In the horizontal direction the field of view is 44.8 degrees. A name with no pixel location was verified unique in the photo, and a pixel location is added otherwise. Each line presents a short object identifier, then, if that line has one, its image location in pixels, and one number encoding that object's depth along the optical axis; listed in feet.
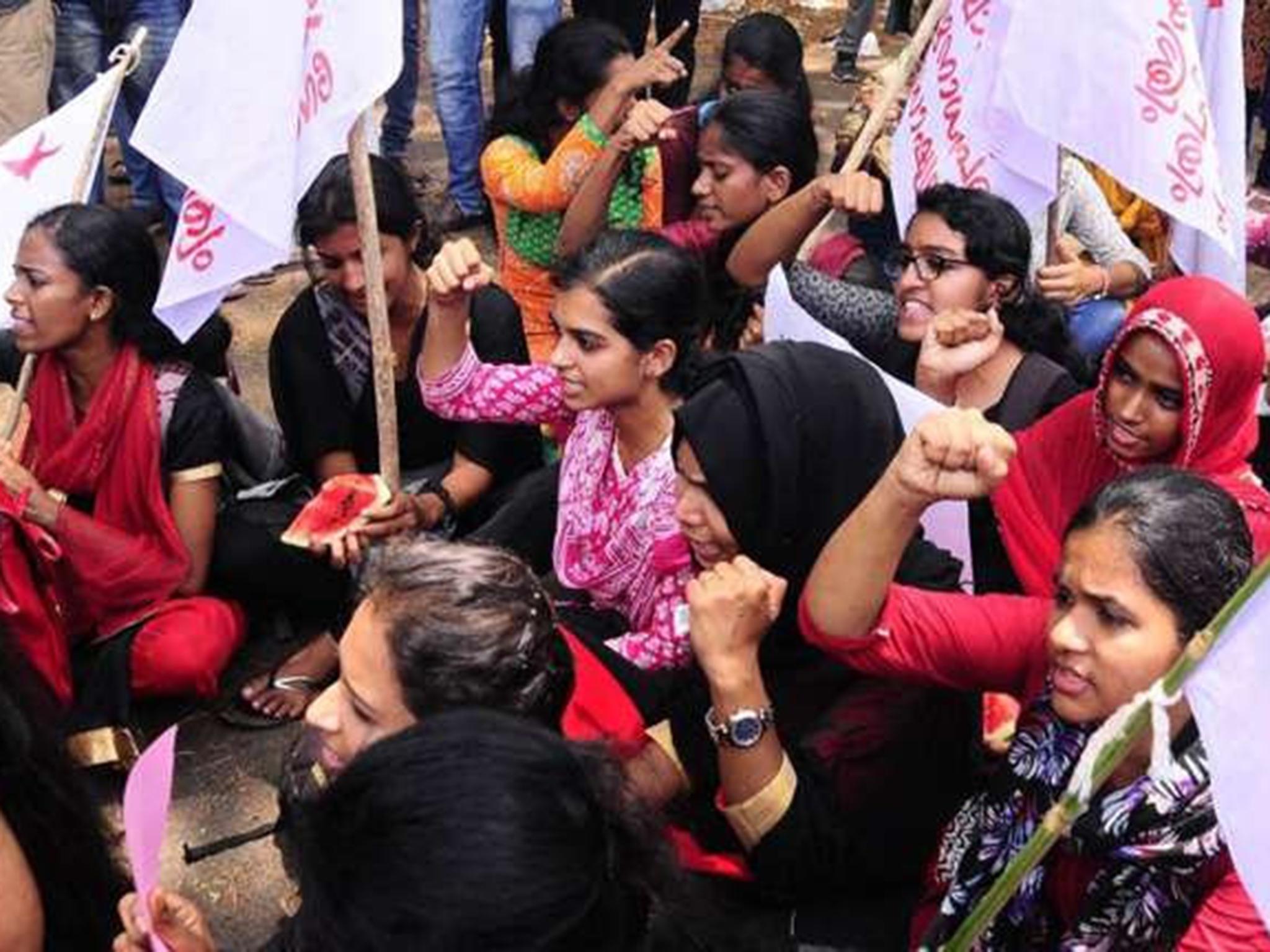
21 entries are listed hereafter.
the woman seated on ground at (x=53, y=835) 6.23
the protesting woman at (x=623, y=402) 9.22
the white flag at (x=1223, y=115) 10.69
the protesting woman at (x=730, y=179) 12.84
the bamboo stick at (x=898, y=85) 11.10
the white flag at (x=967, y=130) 10.80
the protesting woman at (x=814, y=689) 7.43
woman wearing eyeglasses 10.30
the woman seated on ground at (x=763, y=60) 15.42
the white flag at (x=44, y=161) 10.47
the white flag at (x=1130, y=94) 9.21
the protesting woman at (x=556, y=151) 13.52
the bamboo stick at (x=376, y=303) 8.95
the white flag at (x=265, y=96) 8.64
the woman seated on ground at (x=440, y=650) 6.25
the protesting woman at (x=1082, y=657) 6.15
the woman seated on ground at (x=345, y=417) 11.07
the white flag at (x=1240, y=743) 4.58
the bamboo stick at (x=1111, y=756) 4.54
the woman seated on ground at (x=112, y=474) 10.32
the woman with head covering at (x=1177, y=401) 8.70
